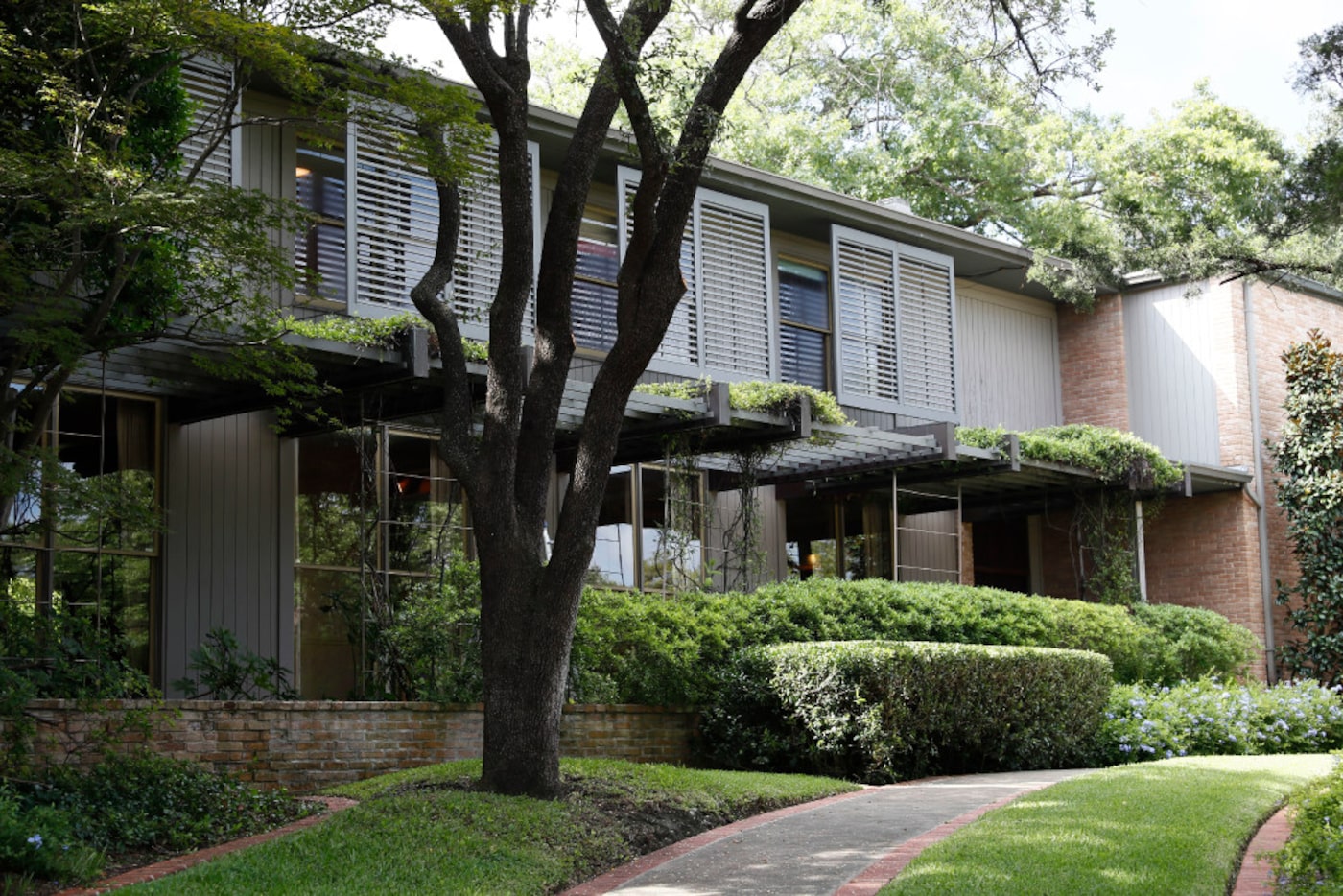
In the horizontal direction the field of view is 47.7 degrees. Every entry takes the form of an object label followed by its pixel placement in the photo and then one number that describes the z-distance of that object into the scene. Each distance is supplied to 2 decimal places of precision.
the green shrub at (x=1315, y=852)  6.66
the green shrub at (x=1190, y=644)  19.47
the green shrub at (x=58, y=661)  10.15
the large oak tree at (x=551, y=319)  9.95
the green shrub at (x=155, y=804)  9.01
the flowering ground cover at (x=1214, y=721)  15.04
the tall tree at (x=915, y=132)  28.58
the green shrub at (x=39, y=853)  7.82
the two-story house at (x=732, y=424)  13.64
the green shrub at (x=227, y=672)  11.99
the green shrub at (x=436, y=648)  12.60
